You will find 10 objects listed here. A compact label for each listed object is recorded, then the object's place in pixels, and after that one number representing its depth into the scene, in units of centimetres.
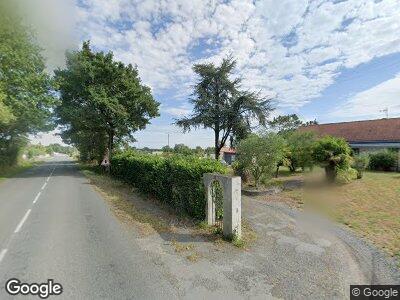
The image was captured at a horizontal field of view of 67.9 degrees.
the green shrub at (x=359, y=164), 1895
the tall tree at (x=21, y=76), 2077
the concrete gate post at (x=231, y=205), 765
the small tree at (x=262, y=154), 1677
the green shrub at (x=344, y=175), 1691
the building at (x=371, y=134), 2819
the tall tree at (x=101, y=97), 2977
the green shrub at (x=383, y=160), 2473
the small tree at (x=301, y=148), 1845
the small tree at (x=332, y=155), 1712
